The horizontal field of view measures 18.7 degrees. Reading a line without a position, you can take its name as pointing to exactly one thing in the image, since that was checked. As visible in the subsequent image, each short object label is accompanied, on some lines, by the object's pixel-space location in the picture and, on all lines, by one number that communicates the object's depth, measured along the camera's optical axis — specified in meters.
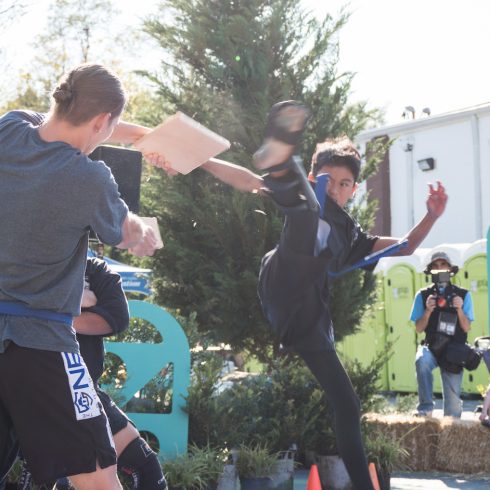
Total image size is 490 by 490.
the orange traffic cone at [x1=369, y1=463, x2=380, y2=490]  7.56
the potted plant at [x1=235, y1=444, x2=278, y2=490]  9.17
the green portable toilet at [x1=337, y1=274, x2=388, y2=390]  28.50
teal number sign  9.85
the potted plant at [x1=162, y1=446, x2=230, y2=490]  8.63
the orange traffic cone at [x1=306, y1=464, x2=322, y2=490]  8.33
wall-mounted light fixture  47.24
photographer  15.95
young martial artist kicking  6.68
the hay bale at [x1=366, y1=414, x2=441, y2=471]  13.88
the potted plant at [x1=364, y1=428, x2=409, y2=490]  9.96
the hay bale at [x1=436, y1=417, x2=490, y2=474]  13.67
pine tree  14.32
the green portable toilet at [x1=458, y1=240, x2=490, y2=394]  26.06
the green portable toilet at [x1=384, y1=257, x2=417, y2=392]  27.87
